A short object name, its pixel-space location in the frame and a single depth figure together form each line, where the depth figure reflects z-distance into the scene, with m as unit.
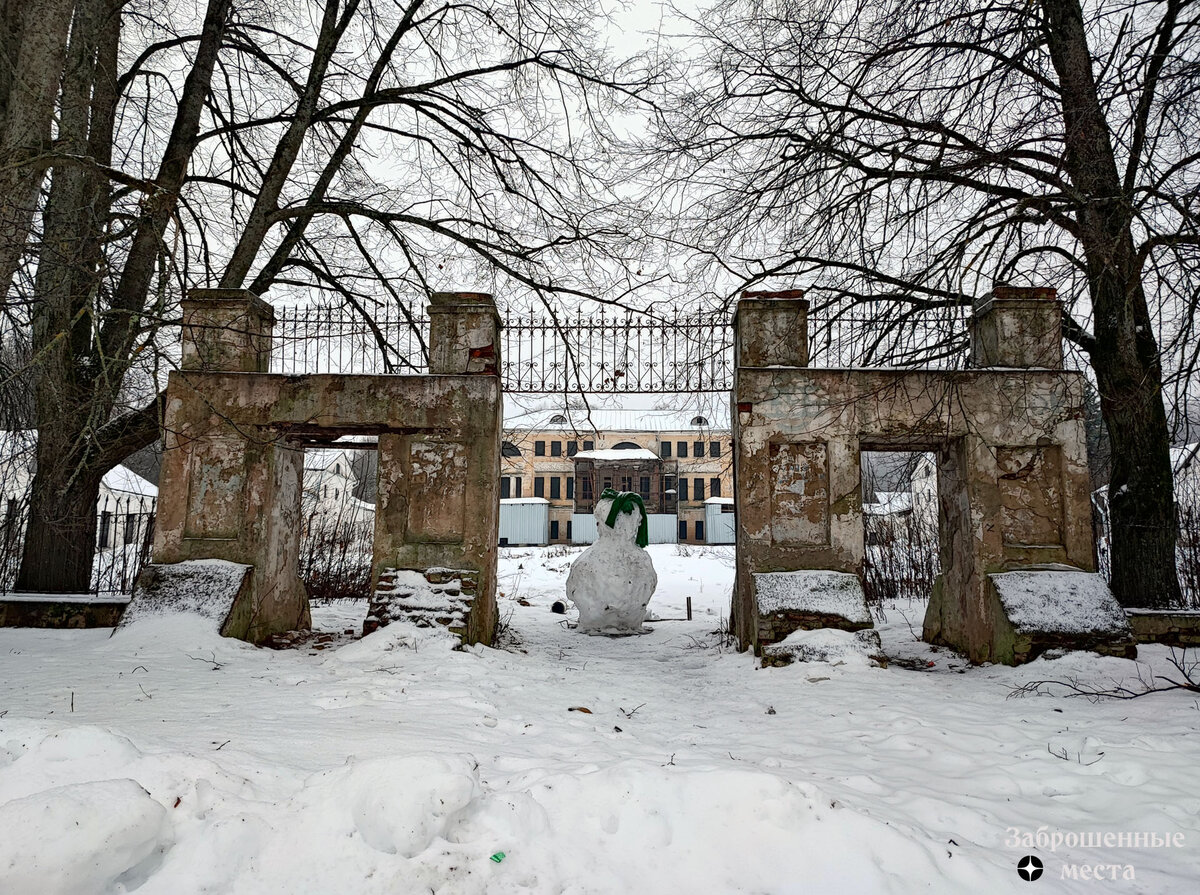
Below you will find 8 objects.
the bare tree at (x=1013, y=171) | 4.62
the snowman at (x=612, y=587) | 8.80
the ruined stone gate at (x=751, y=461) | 6.38
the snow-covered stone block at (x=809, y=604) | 6.10
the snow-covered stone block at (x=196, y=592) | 6.15
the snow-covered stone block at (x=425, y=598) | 6.29
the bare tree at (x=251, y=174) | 6.83
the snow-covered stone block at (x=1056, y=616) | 5.75
